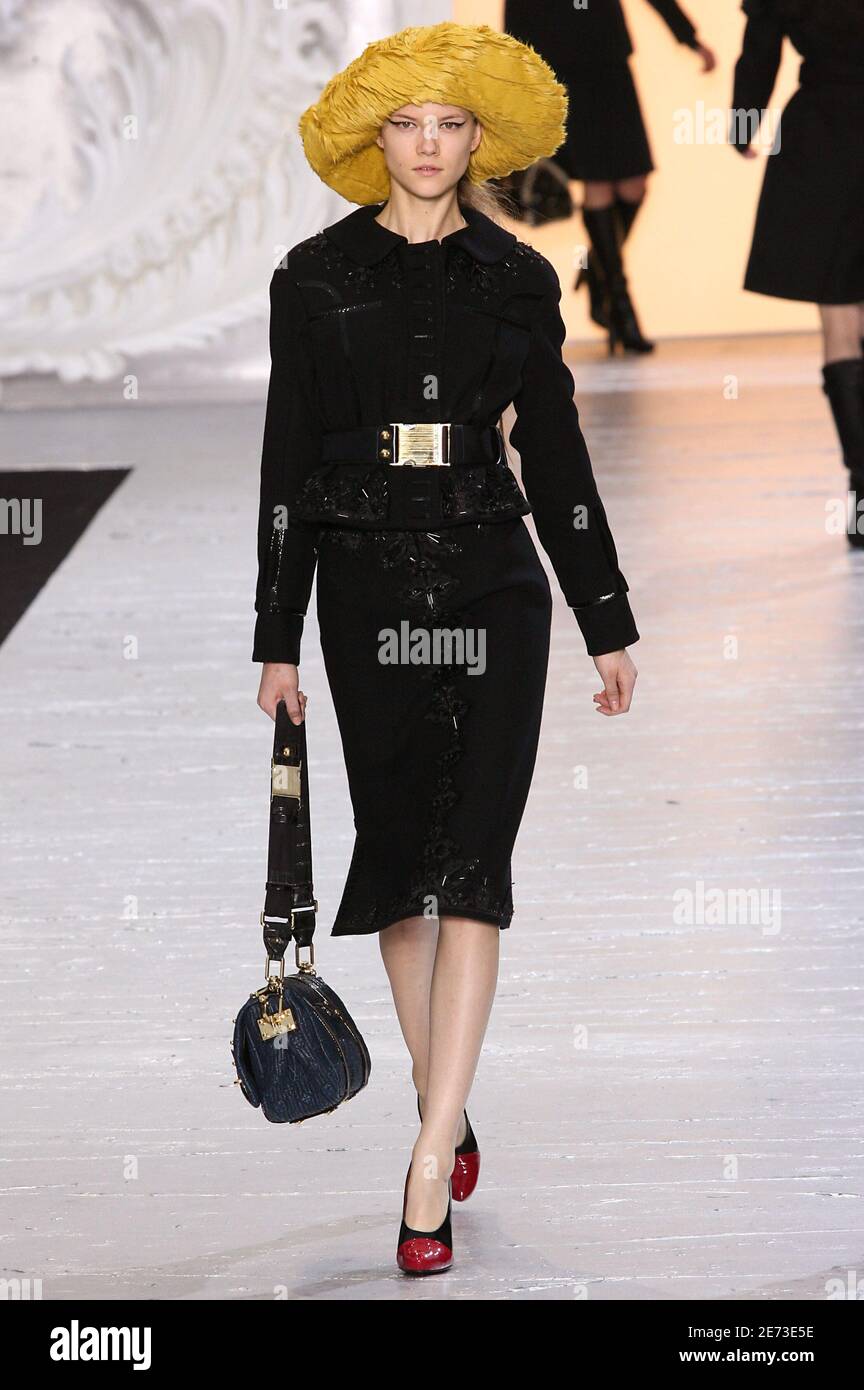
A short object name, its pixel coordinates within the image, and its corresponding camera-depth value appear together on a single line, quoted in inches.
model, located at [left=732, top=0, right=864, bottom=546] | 405.1
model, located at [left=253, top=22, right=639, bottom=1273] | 168.7
